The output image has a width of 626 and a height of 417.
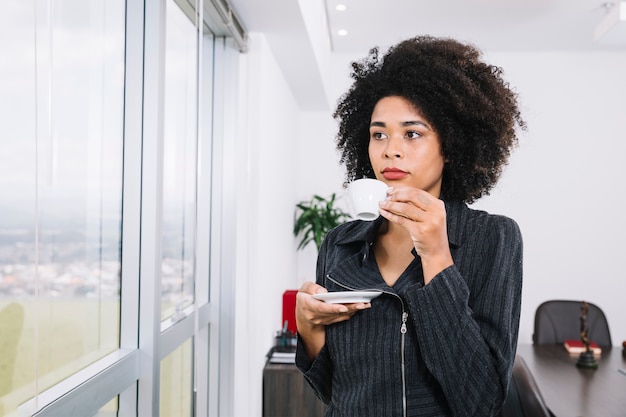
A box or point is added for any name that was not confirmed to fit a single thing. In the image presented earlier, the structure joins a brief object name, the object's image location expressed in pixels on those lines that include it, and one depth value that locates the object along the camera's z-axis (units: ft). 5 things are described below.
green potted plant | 16.44
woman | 3.53
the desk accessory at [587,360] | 10.06
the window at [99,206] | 4.13
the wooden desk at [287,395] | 11.28
